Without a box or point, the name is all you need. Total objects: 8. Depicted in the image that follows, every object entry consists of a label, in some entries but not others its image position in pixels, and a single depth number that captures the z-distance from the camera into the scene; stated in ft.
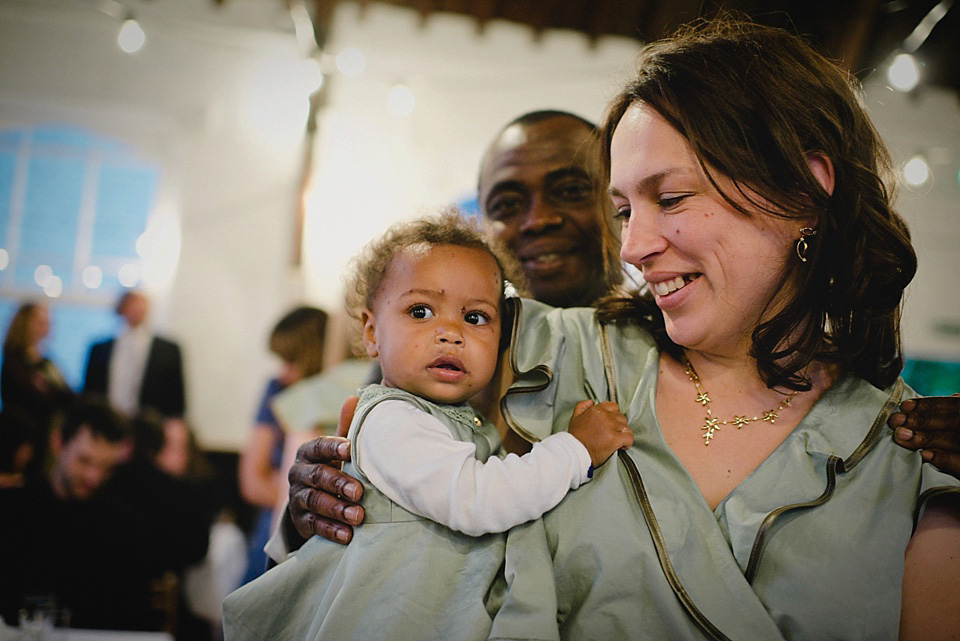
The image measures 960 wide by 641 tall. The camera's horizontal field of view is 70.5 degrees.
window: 17.76
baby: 3.87
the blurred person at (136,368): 17.04
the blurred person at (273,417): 16.21
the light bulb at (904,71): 14.03
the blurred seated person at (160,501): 14.79
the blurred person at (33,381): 16.35
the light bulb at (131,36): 15.35
